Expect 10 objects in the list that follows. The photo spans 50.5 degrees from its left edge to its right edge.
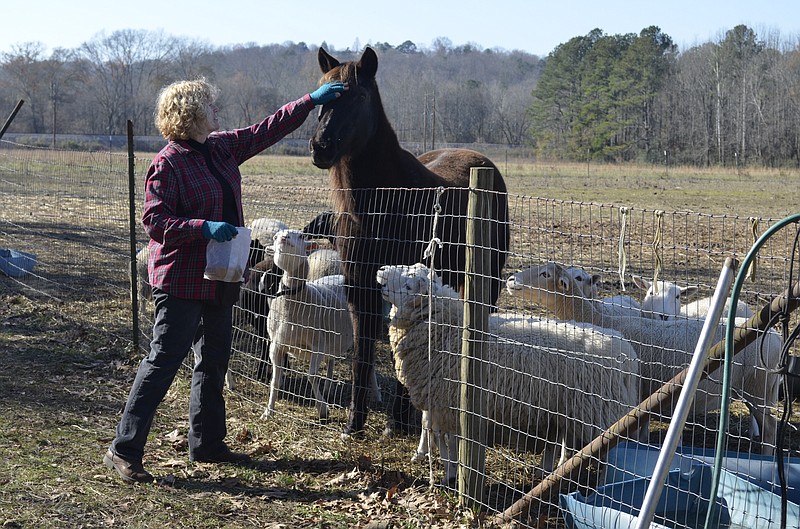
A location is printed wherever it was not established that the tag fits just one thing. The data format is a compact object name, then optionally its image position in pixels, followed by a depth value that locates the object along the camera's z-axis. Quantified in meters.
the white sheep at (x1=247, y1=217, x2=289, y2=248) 9.65
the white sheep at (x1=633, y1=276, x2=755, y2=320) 6.86
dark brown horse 6.50
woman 5.44
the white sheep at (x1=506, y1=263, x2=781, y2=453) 6.29
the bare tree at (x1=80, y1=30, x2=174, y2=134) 89.50
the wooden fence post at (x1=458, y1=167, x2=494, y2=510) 4.94
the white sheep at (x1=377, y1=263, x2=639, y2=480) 5.31
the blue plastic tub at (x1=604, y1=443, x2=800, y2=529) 4.54
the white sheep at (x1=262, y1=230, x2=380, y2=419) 7.02
